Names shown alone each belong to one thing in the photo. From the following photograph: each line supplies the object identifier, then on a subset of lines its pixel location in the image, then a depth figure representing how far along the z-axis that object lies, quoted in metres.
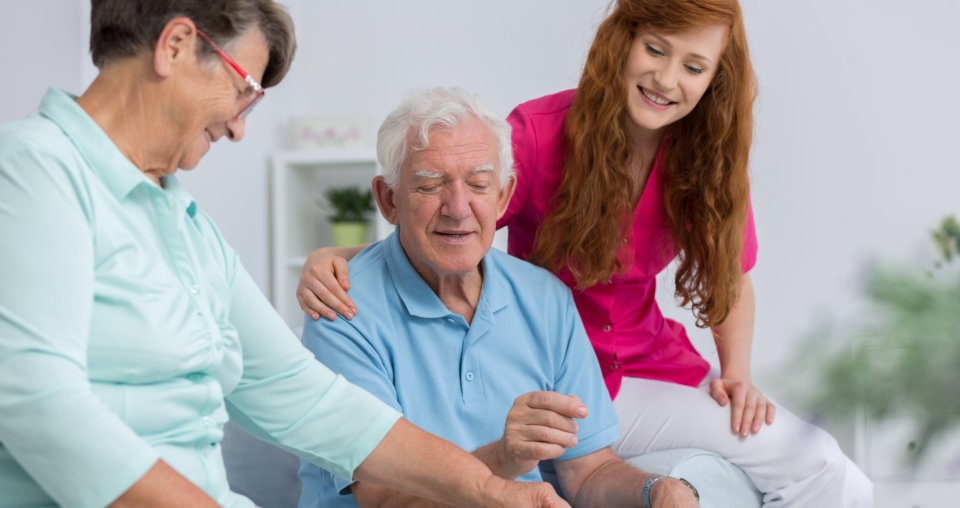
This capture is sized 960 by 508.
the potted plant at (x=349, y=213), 3.89
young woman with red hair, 1.84
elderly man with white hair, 1.56
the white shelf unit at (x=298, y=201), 3.83
